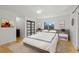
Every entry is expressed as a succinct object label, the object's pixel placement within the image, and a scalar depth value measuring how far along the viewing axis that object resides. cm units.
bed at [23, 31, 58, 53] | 157
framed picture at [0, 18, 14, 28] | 158
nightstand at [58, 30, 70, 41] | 171
